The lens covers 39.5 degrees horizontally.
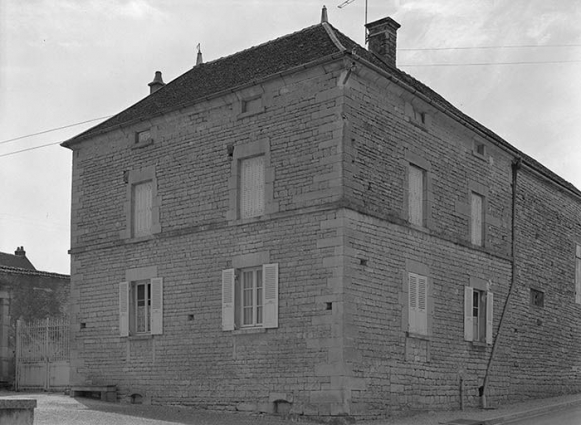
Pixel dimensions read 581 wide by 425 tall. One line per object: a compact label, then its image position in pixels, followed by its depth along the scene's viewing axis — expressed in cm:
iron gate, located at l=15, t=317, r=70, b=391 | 2211
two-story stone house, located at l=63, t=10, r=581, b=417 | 1529
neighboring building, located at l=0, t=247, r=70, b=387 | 2412
